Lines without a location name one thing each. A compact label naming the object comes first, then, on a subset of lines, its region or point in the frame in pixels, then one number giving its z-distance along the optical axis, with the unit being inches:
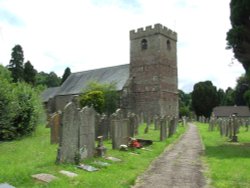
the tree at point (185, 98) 2631.3
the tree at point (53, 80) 2516.1
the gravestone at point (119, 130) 369.7
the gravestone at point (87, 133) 288.0
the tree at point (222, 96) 2278.3
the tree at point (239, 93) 1978.1
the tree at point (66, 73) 1889.6
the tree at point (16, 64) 1395.3
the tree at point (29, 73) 1453.7
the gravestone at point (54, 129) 415.8
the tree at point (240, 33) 432.4
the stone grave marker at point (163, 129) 506.3
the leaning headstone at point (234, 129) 509.4
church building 1234.5
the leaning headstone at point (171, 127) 580.2
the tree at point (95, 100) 1027.3
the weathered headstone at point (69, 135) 262.7
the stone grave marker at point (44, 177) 199.4
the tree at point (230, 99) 2157.1
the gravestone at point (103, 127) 463.2
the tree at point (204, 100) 1871.1
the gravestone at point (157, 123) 730.5
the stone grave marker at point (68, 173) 218.1
